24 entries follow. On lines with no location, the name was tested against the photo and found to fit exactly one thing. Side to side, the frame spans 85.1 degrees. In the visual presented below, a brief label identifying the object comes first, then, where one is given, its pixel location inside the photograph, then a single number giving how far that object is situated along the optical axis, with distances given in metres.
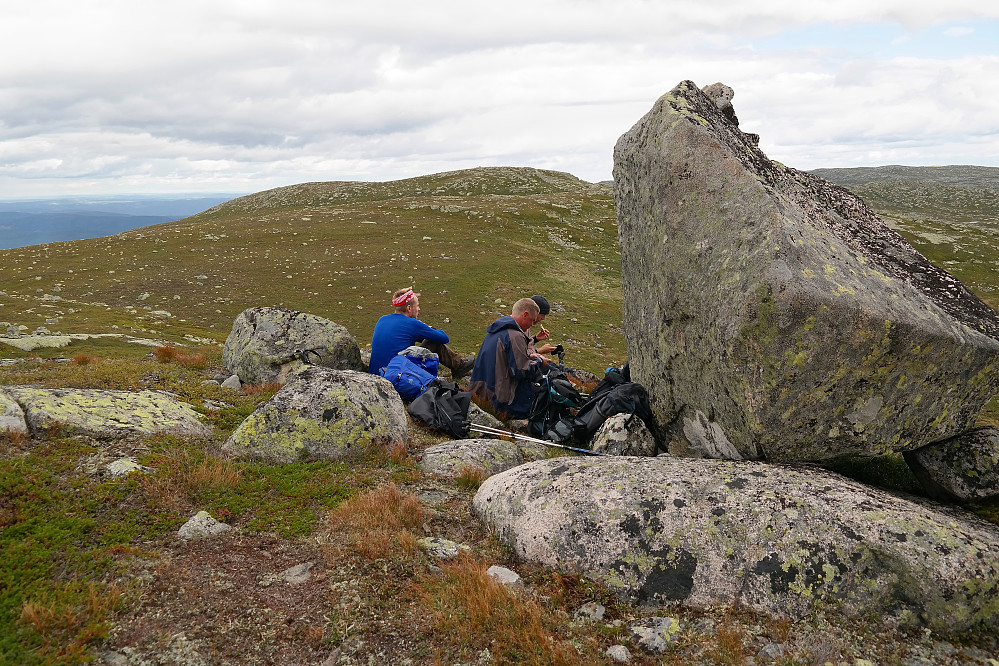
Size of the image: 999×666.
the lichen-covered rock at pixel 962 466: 8.07
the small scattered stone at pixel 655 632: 5.43
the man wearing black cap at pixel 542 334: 14.29
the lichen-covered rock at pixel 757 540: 5.91
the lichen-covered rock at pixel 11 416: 8.27
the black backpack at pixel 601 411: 11.81
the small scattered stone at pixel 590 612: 5.92
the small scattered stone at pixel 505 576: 6.38
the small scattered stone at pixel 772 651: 5.27
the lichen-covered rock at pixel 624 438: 10.98
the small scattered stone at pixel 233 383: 14.25
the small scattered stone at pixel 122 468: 7.76
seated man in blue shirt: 14.50
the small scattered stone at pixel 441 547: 6.90
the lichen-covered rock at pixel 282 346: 14.99
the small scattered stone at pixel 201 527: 6.85
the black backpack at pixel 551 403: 12.76
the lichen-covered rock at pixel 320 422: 9.27
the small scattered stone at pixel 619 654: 5.27
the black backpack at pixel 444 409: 11.83
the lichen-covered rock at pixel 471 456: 9.56
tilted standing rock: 7.55
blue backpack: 13.58
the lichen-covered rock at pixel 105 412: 8.82
